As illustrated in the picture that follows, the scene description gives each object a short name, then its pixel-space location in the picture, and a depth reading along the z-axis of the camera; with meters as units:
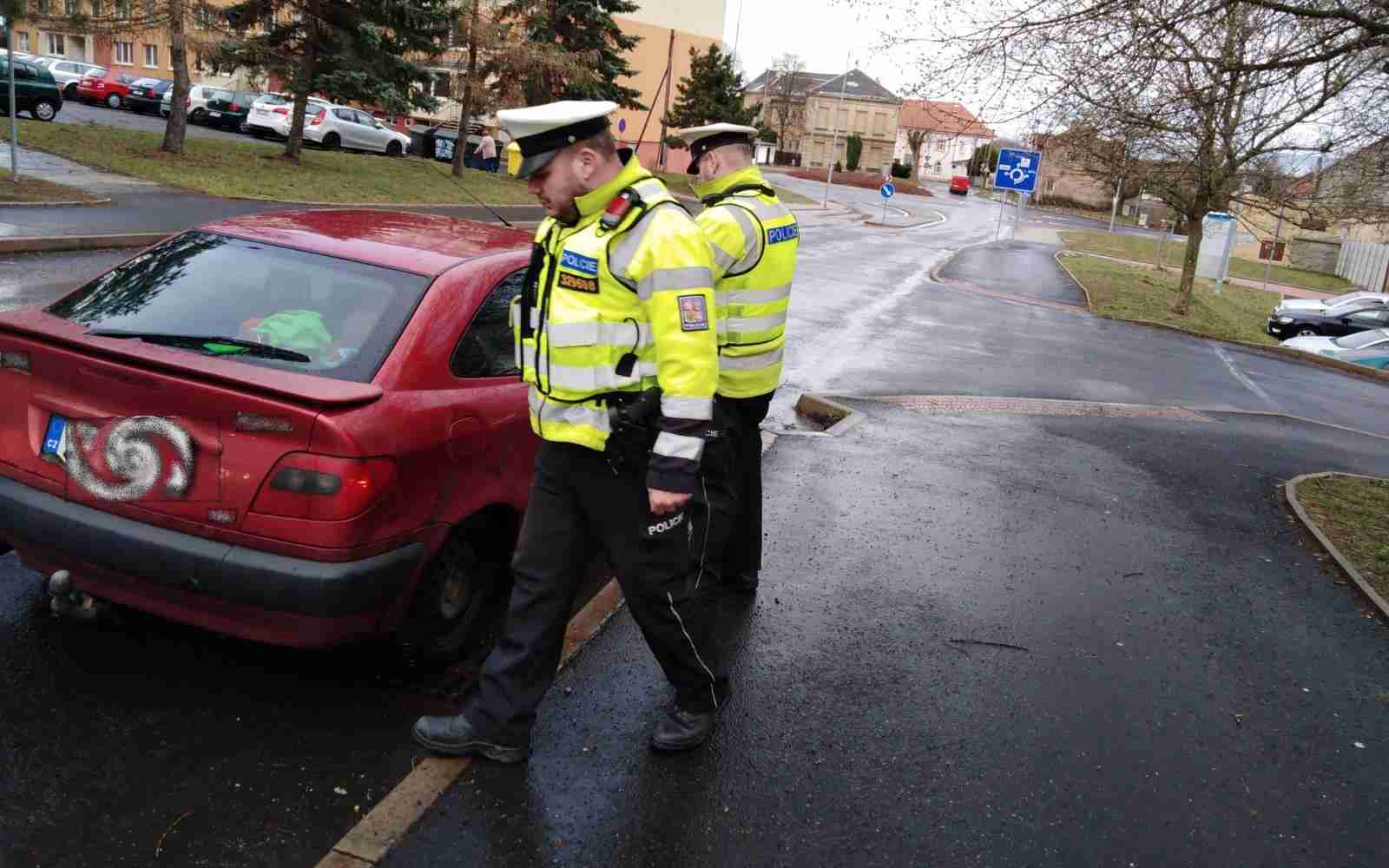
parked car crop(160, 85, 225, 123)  33.16
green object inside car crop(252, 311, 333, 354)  3.59
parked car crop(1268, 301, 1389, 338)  24.38
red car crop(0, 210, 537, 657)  3.24
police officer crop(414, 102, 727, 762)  3.00
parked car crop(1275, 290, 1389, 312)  25.42
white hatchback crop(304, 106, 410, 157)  31.19
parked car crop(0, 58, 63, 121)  25.80
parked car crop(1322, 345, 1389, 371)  19.59
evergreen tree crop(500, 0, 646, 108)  33.56
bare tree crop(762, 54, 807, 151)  88.06
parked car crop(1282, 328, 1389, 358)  20.11
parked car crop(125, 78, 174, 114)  35.16
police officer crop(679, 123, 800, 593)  4.22
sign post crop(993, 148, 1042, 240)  34.97
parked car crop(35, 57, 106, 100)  36.66
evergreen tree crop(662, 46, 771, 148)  51.50
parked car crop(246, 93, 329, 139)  30.98
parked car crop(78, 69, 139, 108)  36.28
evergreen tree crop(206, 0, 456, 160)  23.97
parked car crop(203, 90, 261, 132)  32.94
